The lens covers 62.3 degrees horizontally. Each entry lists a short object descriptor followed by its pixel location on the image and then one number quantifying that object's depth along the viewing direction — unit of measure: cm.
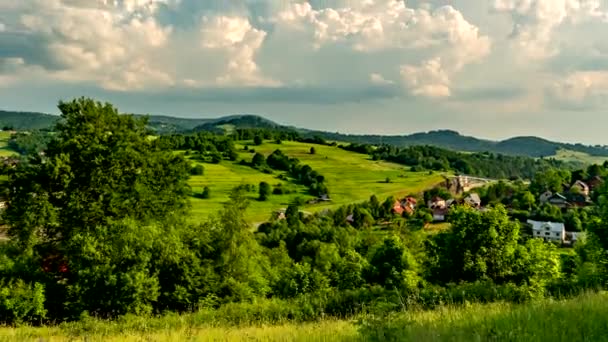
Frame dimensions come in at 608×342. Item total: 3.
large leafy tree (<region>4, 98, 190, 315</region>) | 2200
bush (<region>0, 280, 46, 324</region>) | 2142
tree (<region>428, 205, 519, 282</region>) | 2959
